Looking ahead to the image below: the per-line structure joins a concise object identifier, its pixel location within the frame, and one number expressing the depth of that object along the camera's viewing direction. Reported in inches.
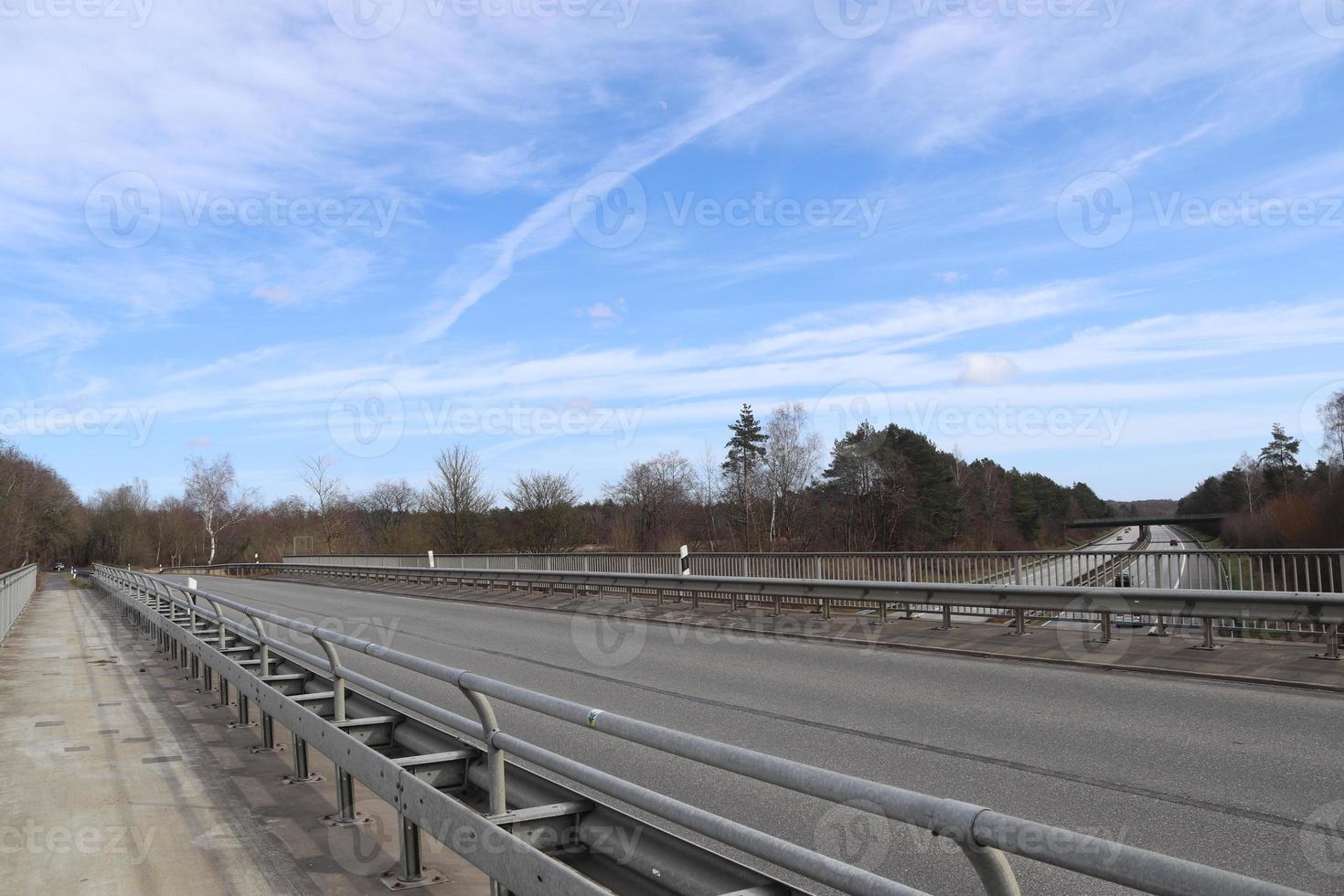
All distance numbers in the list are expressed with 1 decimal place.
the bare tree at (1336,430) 2667.3
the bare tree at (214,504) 3826.3
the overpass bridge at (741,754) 115.9
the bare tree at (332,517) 2849.4
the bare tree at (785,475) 2522.1
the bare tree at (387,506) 3841.0
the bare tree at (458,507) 2269.9
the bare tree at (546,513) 2241.6
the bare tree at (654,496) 2925.7
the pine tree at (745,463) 2529.5
